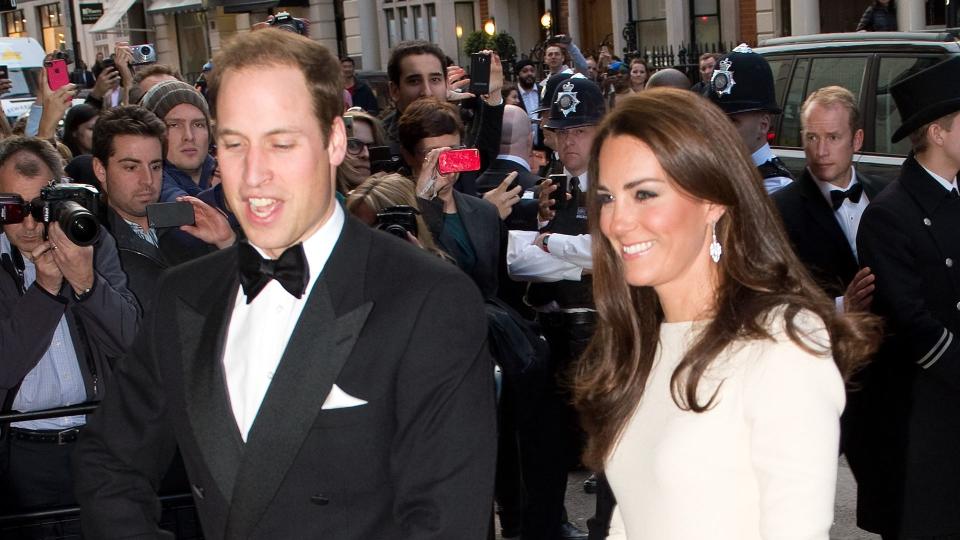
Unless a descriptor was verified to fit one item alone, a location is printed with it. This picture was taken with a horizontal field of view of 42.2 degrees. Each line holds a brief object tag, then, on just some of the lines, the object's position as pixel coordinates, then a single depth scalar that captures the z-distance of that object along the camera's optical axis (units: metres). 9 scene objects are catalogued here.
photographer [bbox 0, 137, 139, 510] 4.25
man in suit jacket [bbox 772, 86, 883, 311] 5.52
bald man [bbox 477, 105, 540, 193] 7.18
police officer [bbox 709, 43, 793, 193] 6.12
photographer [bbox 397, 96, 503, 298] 5.20
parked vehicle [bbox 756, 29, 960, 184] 8.09
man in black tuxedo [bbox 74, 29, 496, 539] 2.32
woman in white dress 2.39
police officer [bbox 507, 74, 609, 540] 5.46
